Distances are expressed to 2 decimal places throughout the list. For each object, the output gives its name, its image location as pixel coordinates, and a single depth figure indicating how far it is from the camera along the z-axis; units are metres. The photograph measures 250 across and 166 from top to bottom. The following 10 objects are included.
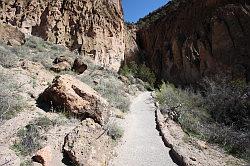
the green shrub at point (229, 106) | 6.22
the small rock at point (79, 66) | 8.40
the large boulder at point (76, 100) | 4.19
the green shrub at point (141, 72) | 16.43
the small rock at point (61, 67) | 7.42
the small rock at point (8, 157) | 2.76
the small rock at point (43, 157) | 2.90
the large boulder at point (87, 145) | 3.16
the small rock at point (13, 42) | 8.32
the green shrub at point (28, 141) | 3.06
